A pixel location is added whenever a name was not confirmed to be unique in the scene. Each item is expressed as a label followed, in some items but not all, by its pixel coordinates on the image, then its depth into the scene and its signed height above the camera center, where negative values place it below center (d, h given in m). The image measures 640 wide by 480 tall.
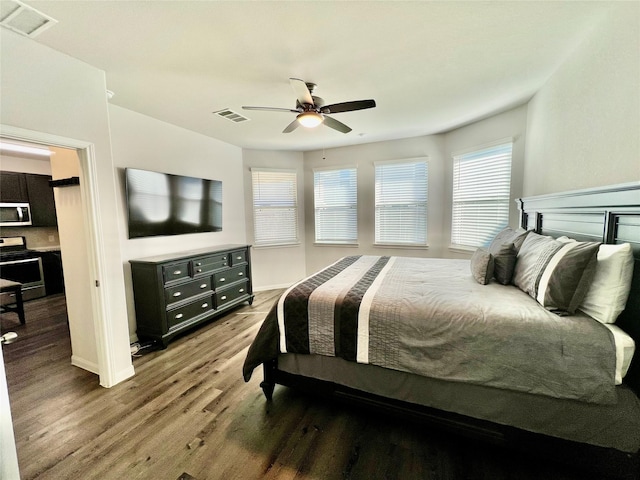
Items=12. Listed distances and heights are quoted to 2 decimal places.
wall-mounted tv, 3.08 +0.21
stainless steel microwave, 4.62 +0.16
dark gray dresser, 2.92 -0.85
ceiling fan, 2.24 +0.97
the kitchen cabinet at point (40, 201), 4.99 +0.41
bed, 1.33 -0.76
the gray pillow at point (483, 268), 2.15 -0.45
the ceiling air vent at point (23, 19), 1.52 +1.24
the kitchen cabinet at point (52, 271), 4.90 -0.92
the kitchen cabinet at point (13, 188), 4.66 +0.63
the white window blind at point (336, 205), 5.07 +0.22
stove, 4.52 -0.78
